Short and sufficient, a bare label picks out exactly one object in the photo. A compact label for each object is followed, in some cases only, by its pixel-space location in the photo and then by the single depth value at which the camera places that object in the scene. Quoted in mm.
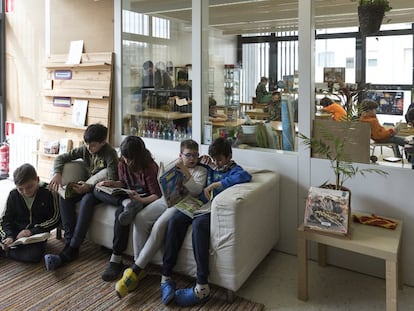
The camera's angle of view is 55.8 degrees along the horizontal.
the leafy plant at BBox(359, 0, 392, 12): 2527
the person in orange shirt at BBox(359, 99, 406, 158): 2658
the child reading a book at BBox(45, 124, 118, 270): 2785
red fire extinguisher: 5105
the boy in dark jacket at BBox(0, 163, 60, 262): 2754
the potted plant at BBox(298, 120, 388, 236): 2186
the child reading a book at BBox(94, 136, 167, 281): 2555
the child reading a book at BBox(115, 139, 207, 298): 2371
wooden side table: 2025
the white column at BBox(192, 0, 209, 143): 3277
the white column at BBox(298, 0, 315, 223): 2738
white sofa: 2260
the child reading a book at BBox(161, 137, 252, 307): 2264
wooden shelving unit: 3836
